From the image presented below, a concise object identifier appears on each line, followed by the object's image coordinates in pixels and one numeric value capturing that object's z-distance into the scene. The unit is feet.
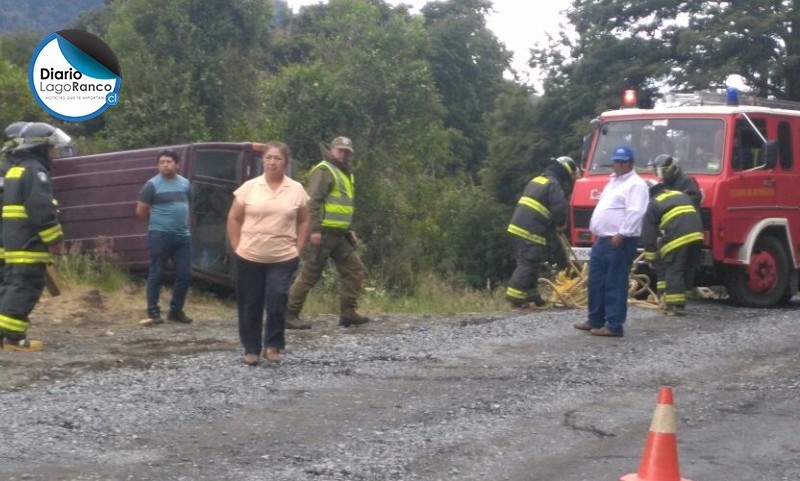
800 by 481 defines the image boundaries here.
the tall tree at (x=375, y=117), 99.09
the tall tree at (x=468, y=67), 180.86
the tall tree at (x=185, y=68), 101.35
